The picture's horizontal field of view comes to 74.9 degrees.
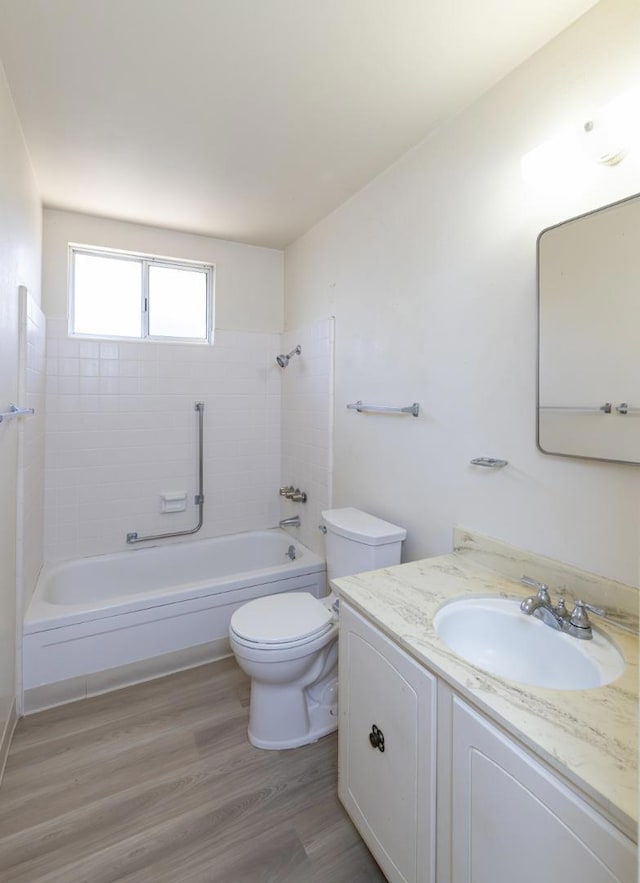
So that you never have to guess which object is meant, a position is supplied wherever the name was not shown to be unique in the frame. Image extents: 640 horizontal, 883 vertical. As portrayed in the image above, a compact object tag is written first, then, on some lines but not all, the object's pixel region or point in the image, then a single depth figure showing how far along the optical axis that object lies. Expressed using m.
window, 2.70
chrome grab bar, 2.95
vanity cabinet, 0.68
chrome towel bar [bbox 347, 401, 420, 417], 1.83
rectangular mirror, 1.08
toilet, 1.66
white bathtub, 1.96
